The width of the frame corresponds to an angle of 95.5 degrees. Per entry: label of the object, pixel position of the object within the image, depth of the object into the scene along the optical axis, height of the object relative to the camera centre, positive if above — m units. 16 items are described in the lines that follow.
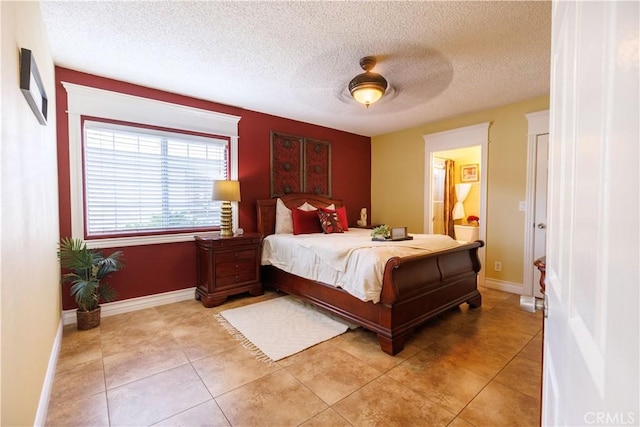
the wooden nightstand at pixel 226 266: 3.29 -0.71
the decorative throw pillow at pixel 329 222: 3.95 -0.22
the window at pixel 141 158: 2.88 +0.56
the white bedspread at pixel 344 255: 2.32 -0.47
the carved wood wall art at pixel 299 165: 4.31 +0.65
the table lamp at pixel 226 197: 3.45 +0.11
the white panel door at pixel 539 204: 3.54 +0.02
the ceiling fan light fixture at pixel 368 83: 2.56 +1.10
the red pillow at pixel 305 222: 3.90 -0.21
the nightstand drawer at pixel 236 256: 3.34 -0.59
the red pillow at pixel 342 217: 4.31 -0.16
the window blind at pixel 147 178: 3.01 +0.32
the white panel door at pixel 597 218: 0.32 -0.02
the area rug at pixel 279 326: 2.37 -1.13
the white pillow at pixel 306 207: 4.30 -0.01
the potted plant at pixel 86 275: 2.57 -0.63
